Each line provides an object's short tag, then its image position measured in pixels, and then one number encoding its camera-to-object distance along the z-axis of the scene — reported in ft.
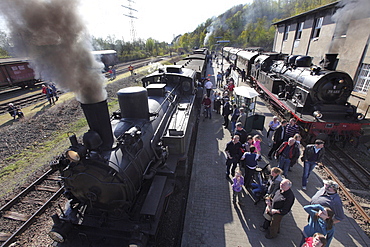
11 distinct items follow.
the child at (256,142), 20.62
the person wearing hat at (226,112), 33.17
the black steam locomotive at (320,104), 25.80
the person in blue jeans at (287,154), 19.62
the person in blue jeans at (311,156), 18.28
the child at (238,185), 17.62
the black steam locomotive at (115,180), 12.07
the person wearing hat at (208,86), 45.65
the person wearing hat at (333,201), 12.00
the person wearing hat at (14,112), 40.34
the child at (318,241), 9.26
